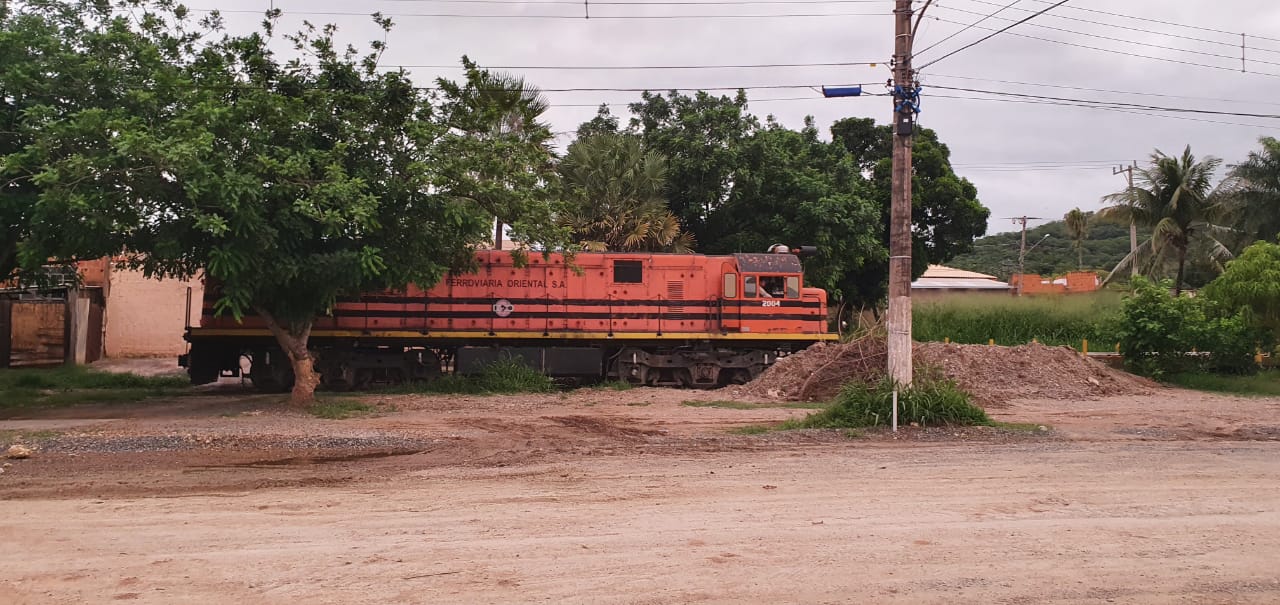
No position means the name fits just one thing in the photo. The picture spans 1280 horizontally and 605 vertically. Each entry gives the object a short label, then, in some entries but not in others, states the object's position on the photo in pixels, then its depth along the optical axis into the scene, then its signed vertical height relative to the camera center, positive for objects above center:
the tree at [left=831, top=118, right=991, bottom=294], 35.69 +5.92
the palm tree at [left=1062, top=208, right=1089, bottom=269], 64.25 +9.00
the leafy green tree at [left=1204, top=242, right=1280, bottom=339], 21.16 +1.56
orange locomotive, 20.89 +0.17
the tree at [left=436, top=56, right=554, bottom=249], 15.87 +3.31
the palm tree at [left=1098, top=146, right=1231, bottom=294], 34.19 +5.51
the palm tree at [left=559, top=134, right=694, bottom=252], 25.94 +4.17
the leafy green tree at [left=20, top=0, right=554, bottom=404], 12.80 +2.32
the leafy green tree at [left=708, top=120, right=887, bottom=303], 29.06 +4.17
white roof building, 53.09 +3.83
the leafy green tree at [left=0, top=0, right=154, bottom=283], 13.59 +3.72
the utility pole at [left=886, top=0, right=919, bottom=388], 13.57 +2.02
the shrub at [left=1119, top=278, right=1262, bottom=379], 23.84 +0.34
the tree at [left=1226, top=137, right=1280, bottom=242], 35.94 +6.41
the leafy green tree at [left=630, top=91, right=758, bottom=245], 29.47 +6.06
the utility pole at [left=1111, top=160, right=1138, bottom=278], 36.94 +3.81
